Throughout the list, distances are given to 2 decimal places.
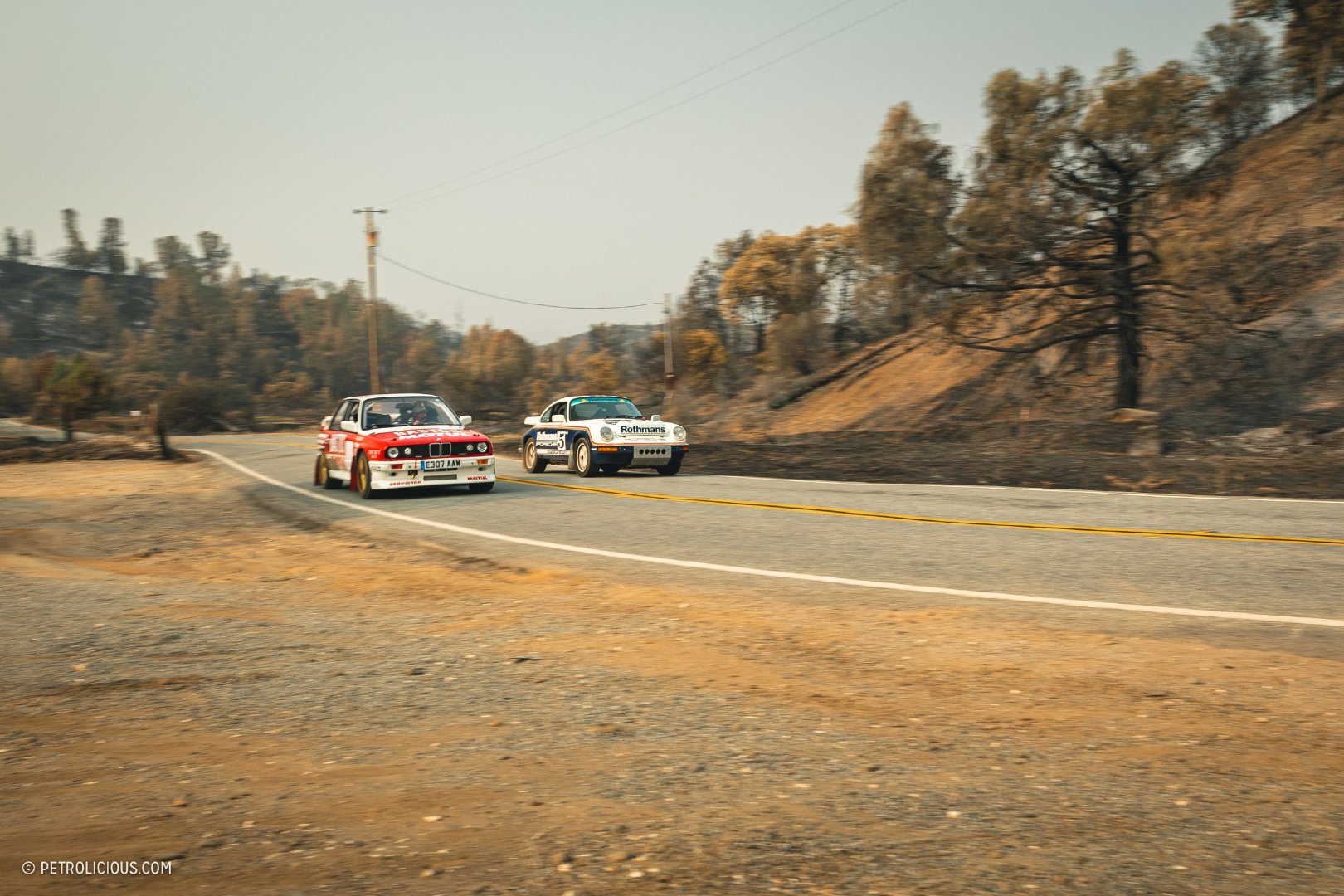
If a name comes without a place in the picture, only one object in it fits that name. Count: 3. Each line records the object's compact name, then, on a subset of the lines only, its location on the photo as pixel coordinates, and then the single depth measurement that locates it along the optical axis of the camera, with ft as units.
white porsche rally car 61.87
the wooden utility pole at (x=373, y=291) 168.86
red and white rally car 52.95
